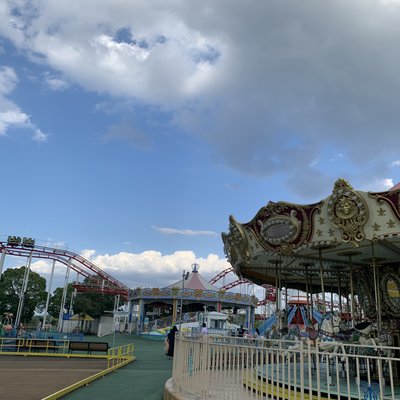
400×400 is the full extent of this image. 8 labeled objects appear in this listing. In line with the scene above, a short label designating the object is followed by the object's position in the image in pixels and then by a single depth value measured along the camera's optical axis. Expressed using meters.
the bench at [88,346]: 15.64
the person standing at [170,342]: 10.34
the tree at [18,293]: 44.22
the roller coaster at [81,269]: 30.25
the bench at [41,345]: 16.57
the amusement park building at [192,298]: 34.55
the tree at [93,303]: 46.00
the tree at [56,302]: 53.59
